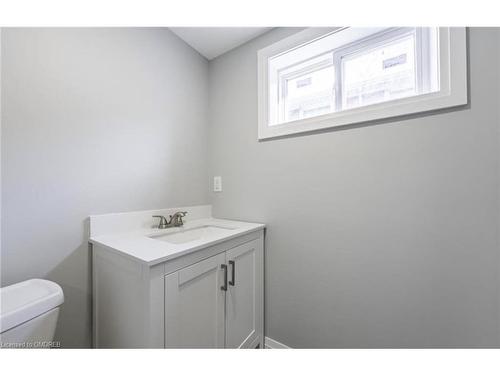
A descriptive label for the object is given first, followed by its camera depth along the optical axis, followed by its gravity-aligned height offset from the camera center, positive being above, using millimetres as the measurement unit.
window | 857 +667
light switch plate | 1599 +50
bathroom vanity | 740 -436
